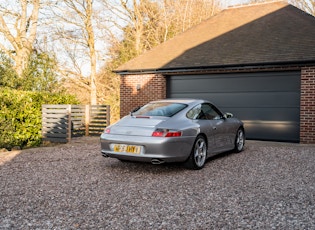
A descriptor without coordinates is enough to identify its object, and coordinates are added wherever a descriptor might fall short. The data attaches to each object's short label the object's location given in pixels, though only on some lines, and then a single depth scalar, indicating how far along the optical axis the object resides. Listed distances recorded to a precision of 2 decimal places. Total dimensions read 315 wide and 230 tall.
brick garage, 10.79
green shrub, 10.43
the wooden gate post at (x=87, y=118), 13.15
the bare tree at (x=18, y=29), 18.11
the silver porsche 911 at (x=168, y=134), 6.19
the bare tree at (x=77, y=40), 20.34
